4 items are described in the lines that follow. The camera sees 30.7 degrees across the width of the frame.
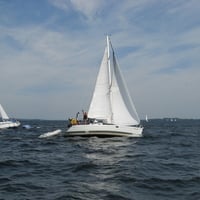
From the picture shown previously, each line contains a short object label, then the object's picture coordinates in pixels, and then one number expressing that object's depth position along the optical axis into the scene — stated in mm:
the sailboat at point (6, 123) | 61975
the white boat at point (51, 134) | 38416
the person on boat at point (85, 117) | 36188
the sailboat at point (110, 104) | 33812
